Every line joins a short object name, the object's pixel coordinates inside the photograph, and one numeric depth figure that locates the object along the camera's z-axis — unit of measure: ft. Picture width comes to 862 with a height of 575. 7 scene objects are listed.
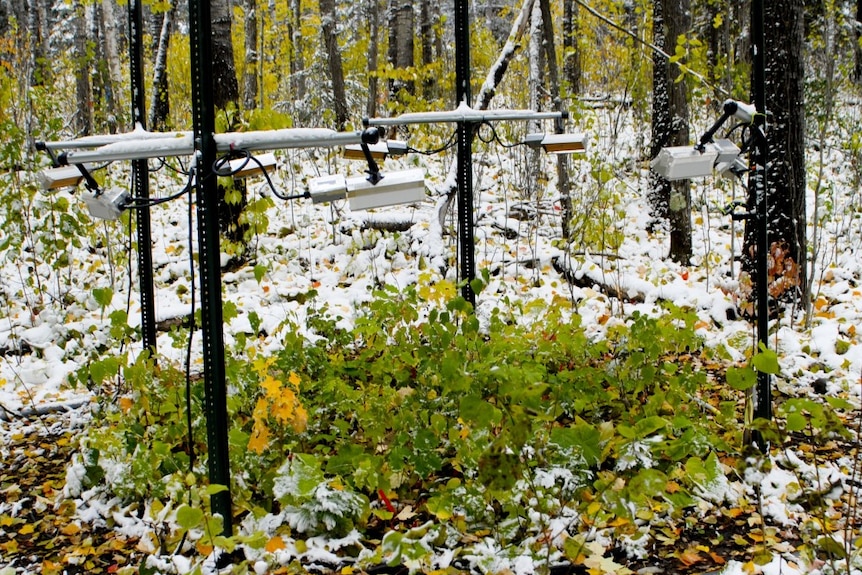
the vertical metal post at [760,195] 9.67
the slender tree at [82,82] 33.51
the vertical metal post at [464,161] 11.74
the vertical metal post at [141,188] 12.34
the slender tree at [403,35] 33.99
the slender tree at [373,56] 38.23
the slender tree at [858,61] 43.29
